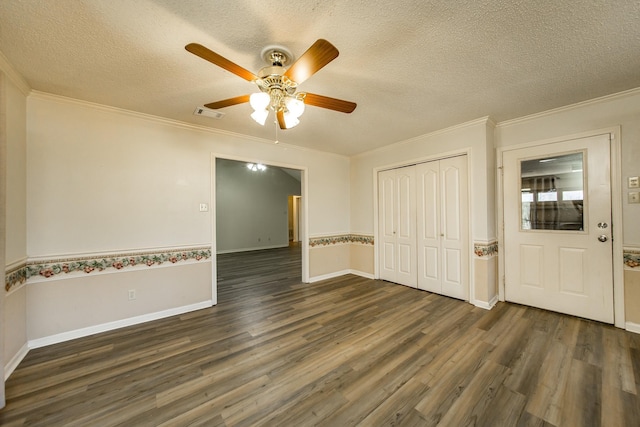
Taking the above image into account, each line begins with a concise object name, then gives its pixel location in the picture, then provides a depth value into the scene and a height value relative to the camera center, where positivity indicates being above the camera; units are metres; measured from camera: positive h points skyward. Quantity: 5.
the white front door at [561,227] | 2.61 -0.20
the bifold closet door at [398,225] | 4.00 -0.22
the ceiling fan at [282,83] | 1.35 +0.88
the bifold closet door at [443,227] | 3.38 -0.22
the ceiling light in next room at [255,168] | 7.80 +1.55
